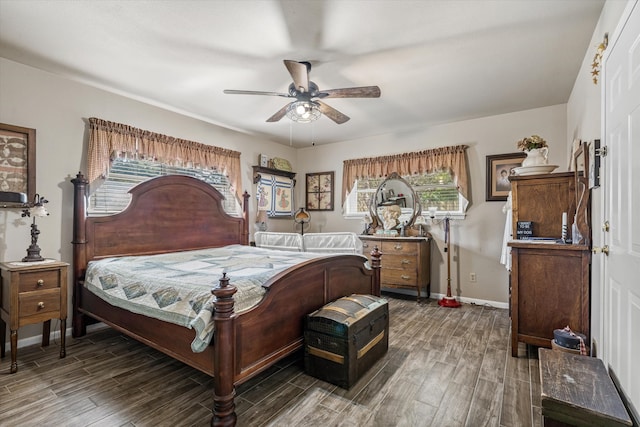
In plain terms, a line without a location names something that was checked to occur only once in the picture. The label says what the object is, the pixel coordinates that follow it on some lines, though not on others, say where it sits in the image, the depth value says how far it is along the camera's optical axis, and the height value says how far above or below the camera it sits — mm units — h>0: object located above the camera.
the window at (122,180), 3361 +400
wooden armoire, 2369 -431
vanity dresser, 4348 -687
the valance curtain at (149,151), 3275 +805
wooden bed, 1792 -567
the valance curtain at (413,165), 4410 +806
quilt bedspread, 1914 -507
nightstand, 2375 -676
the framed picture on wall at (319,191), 5762 +452
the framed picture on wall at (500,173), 4098 +595
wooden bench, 1298 -835
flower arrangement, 2812 +679
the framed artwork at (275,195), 5305 +356
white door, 1415 +52
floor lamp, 4191 -757
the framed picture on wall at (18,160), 2732 +490
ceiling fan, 2490 +1082
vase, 2793 +549
